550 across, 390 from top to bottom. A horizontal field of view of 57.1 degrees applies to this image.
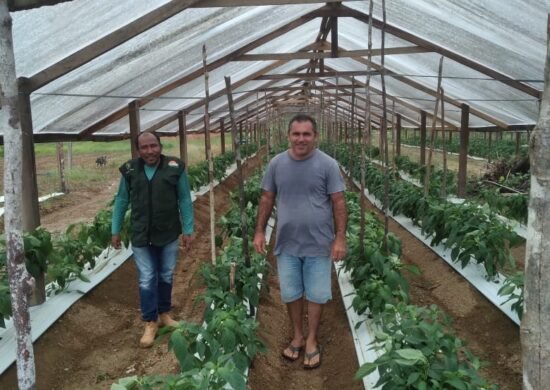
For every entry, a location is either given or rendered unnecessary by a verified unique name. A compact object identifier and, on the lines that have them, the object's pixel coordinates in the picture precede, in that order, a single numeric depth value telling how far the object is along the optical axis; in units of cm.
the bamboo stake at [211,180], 416
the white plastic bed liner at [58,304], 349
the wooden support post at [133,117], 693
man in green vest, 372
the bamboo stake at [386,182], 400
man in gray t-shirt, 334
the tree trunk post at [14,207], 167
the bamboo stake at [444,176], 707
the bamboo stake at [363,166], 392
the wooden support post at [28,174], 403
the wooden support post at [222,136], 1688
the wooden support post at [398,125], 1440
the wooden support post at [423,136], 1186
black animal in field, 2058
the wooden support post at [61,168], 1310
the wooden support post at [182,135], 986
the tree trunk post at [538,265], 152
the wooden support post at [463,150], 916
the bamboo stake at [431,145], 639
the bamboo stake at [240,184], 386
